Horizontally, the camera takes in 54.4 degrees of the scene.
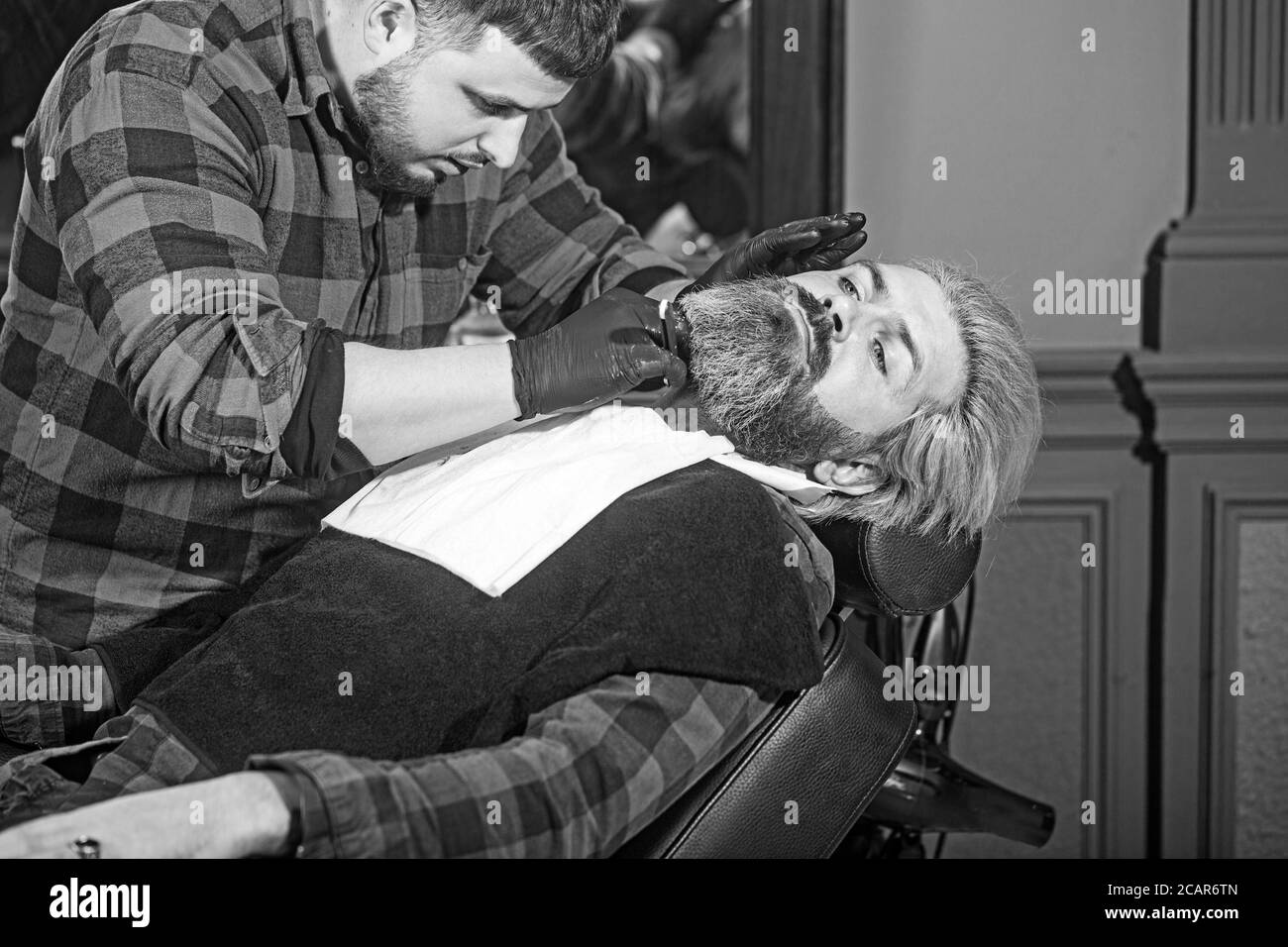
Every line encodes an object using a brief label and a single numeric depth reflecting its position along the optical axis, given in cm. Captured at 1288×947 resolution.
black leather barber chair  136
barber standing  138
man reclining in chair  114
